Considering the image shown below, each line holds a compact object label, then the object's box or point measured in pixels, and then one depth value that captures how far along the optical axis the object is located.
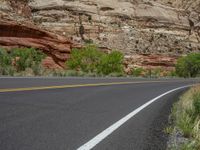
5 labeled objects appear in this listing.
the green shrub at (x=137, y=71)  71.03
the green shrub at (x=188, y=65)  77.00
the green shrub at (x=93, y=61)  55.06
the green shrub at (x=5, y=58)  41.78
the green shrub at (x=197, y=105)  9.49
